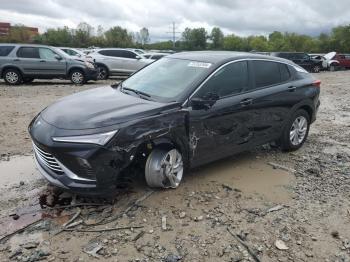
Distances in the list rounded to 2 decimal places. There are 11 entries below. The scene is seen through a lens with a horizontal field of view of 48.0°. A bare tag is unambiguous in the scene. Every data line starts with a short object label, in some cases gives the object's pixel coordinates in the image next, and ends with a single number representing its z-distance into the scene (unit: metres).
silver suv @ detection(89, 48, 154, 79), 19.45
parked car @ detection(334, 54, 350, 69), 37.90
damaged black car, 4.05
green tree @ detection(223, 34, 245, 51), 104.75
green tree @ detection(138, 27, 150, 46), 91.88
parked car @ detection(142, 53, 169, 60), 21.68
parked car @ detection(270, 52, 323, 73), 30.97
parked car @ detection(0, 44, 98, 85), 15.55
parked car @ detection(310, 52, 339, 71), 34.19
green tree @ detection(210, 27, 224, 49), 101.03
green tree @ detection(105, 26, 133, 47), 79.62
